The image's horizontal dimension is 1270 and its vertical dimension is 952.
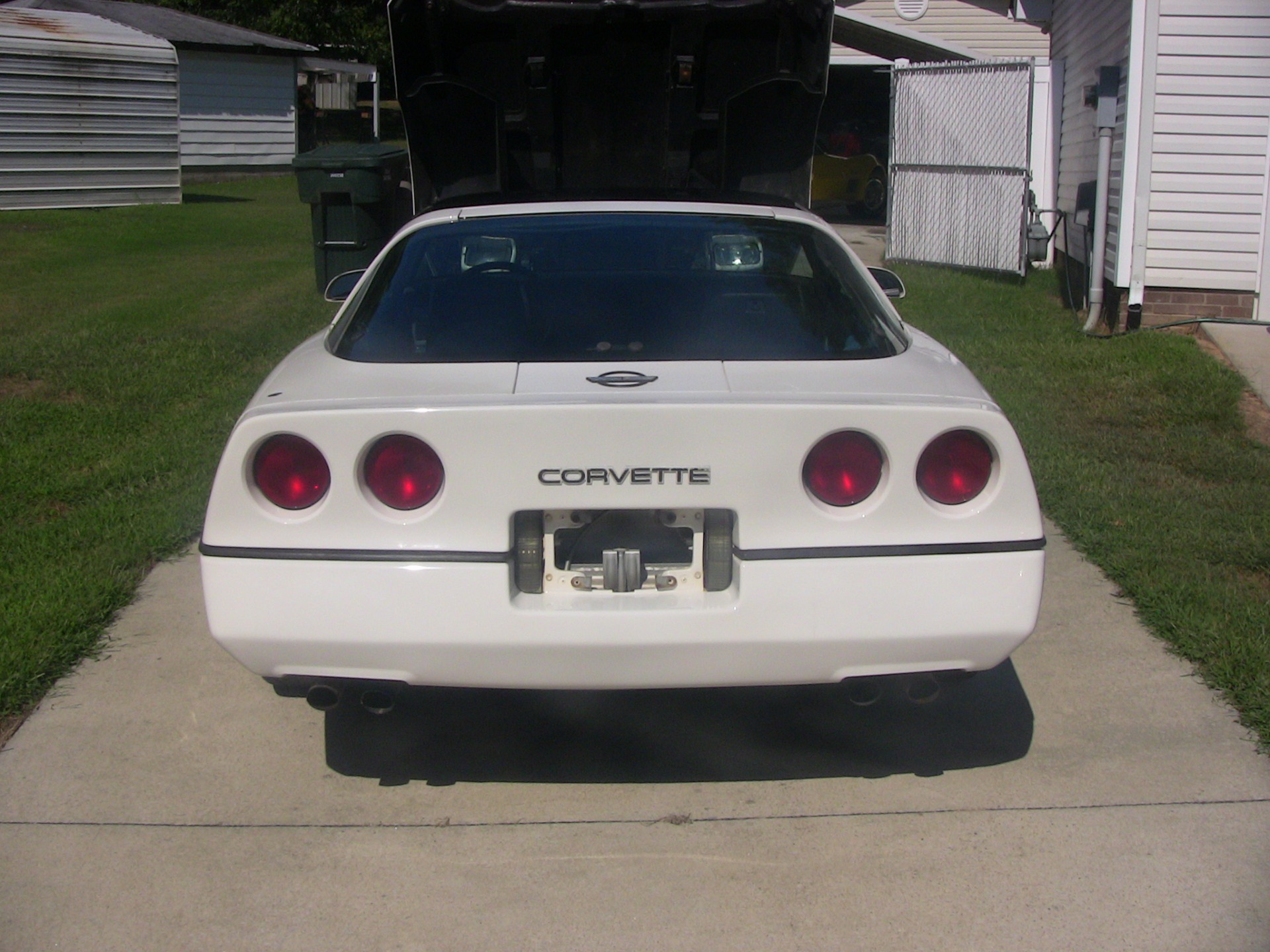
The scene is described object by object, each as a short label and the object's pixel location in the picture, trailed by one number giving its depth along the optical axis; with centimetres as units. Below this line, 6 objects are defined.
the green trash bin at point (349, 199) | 1041
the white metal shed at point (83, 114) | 1925
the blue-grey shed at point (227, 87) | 2617
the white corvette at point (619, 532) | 300
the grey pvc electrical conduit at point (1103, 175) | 1008
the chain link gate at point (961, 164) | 1308
